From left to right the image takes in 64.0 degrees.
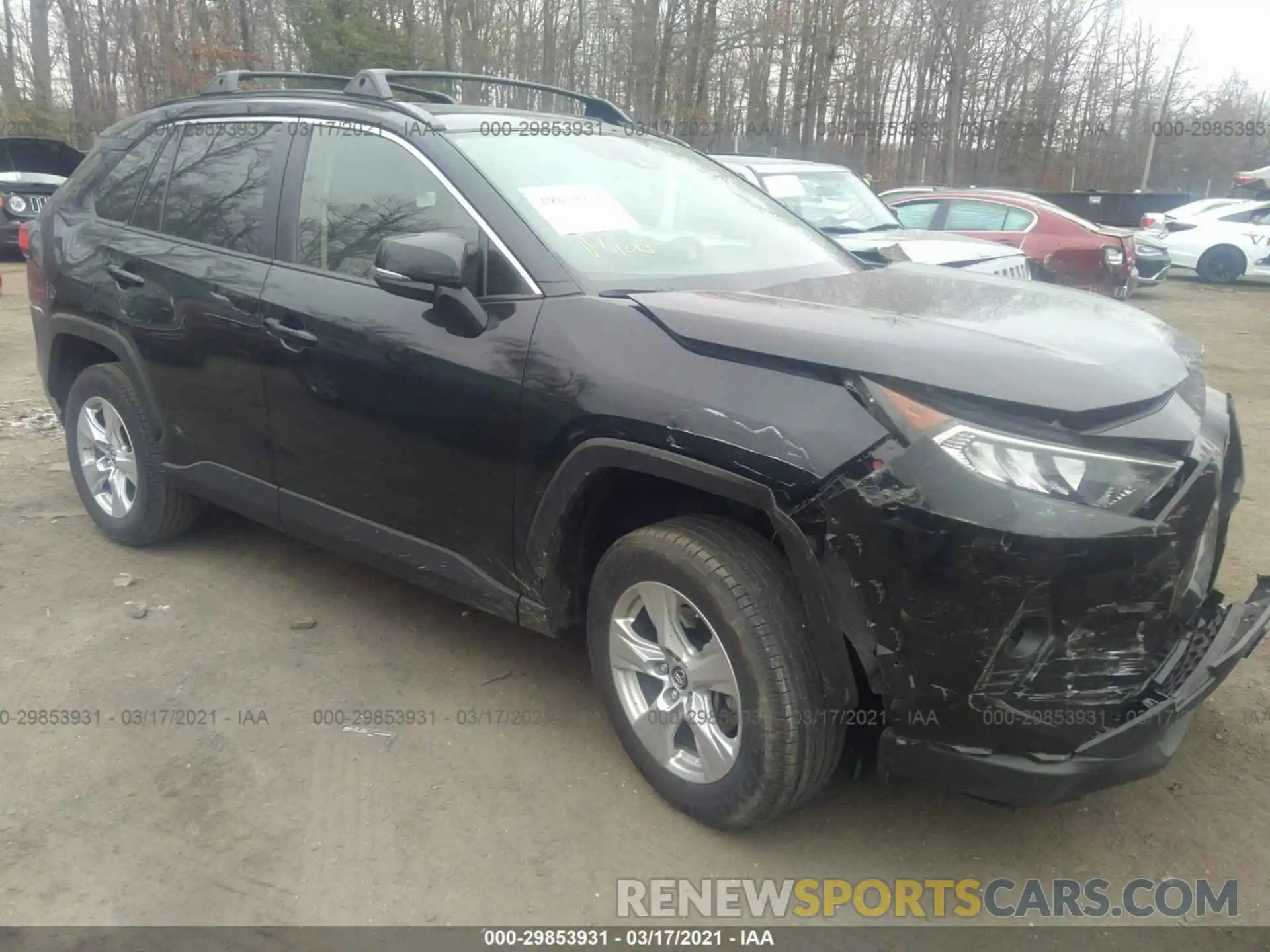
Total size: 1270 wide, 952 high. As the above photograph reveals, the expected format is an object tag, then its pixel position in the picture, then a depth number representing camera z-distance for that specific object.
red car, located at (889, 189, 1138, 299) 11.33
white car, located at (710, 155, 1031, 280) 7.22
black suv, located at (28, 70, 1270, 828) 2.18
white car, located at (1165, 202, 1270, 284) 17.06
